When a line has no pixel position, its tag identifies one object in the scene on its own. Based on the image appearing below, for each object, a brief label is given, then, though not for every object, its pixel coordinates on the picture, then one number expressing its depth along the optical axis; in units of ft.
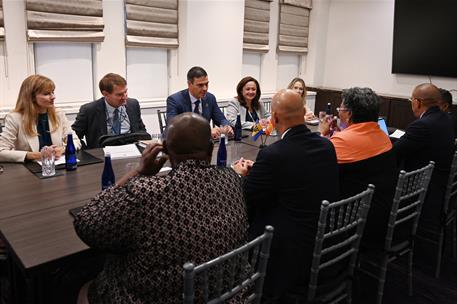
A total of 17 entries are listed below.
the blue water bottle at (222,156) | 8.11
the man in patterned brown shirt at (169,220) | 3.97
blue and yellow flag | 10.29
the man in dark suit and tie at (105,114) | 10.18
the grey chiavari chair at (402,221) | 7.00
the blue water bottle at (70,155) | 7.59
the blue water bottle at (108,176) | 6.59
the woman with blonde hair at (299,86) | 14.82
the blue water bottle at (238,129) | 10.87
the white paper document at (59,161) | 7.94
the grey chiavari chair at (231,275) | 3.63
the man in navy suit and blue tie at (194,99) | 11.94
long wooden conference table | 4.65
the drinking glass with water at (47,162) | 7.33
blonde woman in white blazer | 8.63
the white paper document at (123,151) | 8.72
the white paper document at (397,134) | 11.66
